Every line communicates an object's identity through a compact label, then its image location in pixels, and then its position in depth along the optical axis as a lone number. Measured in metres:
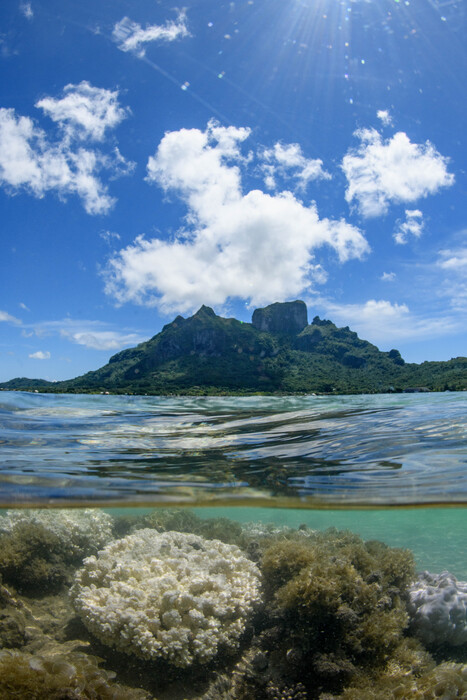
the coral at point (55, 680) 5.04
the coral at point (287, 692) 5.77
